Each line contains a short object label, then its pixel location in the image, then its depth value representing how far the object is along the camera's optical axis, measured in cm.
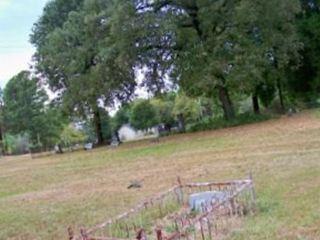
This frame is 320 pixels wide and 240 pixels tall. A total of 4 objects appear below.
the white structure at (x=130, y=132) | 5050
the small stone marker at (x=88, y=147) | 2896
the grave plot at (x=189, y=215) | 579
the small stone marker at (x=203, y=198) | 669
